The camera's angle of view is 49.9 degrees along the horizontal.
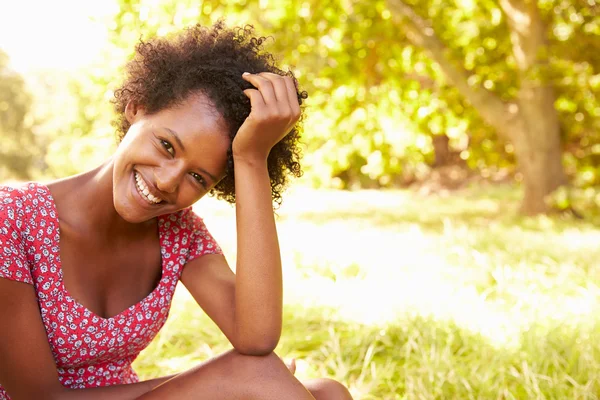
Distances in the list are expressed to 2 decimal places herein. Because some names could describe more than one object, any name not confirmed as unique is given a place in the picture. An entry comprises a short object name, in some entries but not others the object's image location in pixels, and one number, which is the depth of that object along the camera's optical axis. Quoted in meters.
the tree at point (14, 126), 32.94
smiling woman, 1.78
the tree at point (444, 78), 7.19
